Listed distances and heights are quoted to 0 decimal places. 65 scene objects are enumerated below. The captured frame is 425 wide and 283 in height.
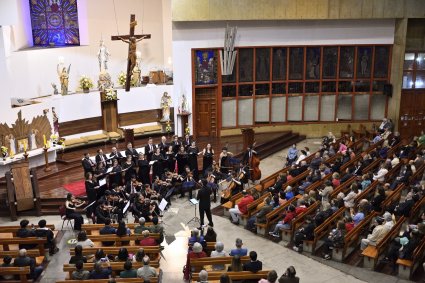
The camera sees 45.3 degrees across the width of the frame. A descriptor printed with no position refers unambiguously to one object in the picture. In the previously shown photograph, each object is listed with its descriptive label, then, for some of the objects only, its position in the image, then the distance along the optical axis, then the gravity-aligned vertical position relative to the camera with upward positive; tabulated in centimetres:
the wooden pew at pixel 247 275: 885 -380
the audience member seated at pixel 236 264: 894 -366
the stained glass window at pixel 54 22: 1695 +114
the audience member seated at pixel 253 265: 884 -363
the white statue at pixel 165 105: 1894 -186
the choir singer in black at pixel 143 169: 1420 -315
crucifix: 1733 +47
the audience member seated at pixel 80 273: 862 -364
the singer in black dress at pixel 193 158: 1498 -304
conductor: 1207 -342
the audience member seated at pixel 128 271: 869 -367
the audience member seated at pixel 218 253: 938 -366
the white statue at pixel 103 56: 1842 -3
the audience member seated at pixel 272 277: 783 -339
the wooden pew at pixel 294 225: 1151 -388
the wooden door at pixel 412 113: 2008 -241
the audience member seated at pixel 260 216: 1204 -382
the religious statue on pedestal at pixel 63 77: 1712 -71
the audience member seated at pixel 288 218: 1167 -374
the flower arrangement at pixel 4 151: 1427 -262
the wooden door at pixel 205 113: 1941 -223
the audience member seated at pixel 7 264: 926 -377
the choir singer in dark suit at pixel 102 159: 1374 -278
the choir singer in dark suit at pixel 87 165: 1373 -291
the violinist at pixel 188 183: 1408 -354
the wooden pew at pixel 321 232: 1103 -389
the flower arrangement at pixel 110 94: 1802 -137
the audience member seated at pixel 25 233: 1062 -365
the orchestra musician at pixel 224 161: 1481 -311
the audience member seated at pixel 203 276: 805 -347
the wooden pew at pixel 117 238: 1032 -367
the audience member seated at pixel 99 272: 857 -363
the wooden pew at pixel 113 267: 910 -374
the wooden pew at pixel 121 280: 854 -376
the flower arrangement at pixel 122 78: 1889 -84
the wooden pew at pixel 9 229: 1102 -369
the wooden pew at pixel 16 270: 923 -384
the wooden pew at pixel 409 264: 995 -410
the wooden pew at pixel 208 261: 934 -376
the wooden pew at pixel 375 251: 1035 -404
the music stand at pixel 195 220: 1278 -414
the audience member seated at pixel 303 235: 1117 -396
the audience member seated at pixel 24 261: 947 -377
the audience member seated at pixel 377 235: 1047 -372
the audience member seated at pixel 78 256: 920 -360
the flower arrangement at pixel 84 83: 1778 -95
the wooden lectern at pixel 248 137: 1694 -275
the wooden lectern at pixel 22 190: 1298 -340
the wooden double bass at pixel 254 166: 1523 -333
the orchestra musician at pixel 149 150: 1476 -274
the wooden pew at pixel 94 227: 1112 -370
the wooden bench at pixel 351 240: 1070 -397
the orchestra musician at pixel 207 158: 1513 -310
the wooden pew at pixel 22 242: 1039 -377
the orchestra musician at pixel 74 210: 1204 -363
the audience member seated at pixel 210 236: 1028 -364
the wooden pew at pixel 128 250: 978 -371
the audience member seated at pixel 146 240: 1006 -364
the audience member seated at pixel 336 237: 1060 -383
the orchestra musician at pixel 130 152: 1443 -274
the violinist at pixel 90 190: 1259 -329
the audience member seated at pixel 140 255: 919 -358
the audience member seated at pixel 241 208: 1258 -377
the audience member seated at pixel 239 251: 953 -368
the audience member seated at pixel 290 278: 819 -358
